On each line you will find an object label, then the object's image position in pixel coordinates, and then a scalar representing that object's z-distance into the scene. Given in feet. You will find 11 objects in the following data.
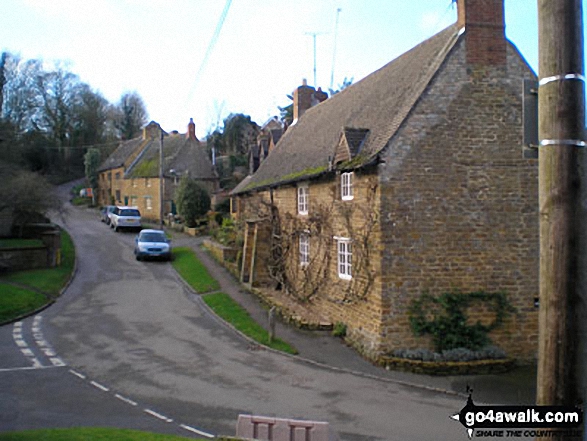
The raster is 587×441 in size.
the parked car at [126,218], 131.85
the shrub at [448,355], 47.83
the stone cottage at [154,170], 156.56
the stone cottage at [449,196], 48.73
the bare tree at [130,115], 244.42
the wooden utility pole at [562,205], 14.56
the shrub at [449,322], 48.57
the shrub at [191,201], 128.77
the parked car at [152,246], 97.40
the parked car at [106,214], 146.10
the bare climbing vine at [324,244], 51.01
